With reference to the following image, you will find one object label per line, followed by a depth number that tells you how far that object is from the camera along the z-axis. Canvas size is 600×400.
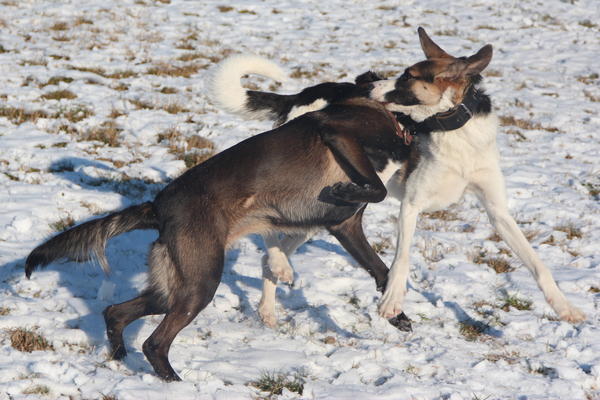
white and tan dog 8.40
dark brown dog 6.94
